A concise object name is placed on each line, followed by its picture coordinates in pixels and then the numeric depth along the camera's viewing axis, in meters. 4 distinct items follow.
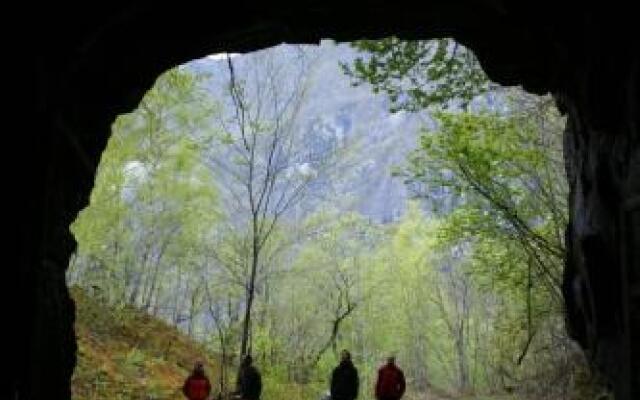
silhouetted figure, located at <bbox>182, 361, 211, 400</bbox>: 14.86
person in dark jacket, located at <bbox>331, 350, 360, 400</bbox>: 14.76
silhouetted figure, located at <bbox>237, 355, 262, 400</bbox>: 16.11
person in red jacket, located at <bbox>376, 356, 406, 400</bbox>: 14.18
